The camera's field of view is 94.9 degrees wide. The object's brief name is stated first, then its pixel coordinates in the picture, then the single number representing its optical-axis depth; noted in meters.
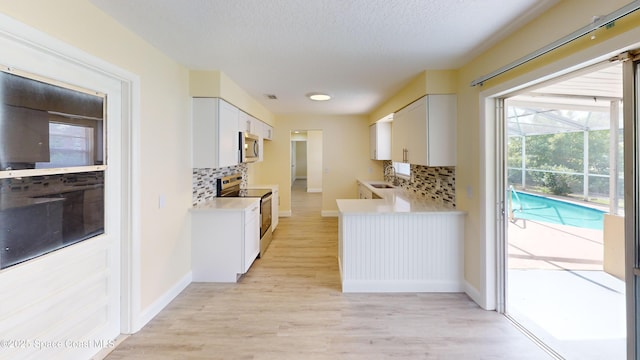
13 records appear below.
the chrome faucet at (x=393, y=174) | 5.91
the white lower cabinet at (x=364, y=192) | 5.45
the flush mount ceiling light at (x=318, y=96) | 4.55
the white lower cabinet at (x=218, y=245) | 3.41
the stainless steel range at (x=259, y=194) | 4.29
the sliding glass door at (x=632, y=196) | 1.52
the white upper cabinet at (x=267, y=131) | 5.90
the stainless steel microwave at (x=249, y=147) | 4.23
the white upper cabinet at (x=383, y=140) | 6.12
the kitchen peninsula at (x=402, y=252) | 3.16
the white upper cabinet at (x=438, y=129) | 3.28
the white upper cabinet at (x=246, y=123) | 4.17
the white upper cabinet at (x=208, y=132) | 3.38
